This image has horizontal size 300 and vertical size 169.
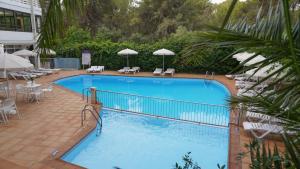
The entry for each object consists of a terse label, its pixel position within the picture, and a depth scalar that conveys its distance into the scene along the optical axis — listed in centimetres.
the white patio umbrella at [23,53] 1755
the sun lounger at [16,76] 1717
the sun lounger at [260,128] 683
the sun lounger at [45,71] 1878
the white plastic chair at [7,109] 847
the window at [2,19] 1866
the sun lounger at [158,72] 1922
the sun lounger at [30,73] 1762
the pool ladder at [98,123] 870
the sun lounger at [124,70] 2016
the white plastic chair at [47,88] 1214
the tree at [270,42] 154
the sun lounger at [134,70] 2002
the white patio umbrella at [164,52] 1855
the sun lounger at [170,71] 1892
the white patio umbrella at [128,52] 1949
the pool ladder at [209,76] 1798
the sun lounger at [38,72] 1823
